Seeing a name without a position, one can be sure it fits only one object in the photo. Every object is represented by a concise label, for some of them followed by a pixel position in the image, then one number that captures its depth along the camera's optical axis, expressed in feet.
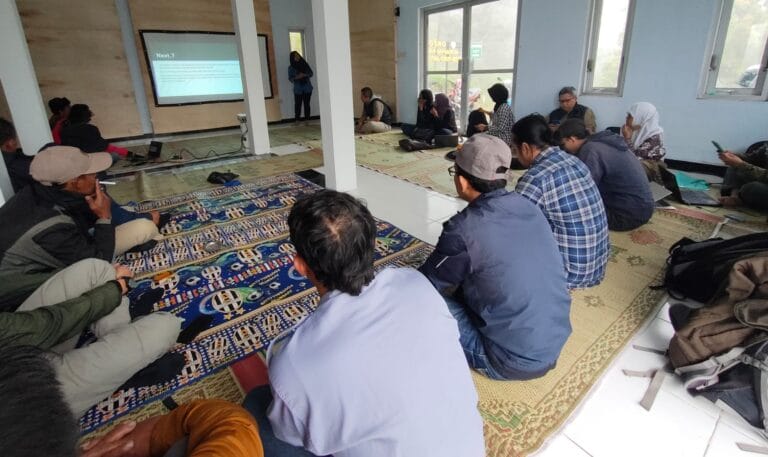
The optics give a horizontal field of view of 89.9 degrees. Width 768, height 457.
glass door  19.02
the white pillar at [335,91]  10.75
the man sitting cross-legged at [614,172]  7.97
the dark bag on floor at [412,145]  17.38
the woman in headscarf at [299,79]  25.84
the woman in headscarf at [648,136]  11.30
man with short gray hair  15.57
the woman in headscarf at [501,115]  14.99
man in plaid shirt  5.58
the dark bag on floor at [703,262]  5.69
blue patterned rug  5.28
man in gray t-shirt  2.21
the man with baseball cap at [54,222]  4.77
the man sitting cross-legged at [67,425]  1.21
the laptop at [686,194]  10.32
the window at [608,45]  14.51
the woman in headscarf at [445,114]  18.88
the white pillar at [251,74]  15.46
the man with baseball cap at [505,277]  3.89
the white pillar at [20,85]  11.24
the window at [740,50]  11.77
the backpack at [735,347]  4.15
